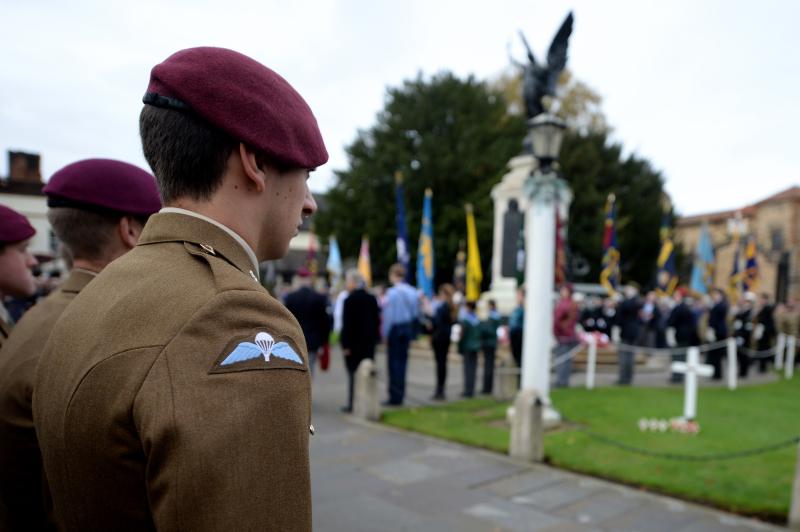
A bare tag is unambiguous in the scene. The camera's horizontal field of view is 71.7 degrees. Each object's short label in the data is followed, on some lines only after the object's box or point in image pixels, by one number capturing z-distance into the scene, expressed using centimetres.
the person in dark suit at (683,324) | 1383
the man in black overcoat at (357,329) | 938
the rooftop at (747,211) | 4418
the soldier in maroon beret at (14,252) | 271
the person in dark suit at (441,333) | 1069
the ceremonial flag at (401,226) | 1840
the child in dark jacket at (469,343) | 1082
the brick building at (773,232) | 4356
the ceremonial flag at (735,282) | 2238
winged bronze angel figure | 796
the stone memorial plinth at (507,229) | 1791
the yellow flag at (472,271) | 1964
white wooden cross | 775
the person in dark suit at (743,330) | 1473
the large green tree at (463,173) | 3088
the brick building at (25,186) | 3394
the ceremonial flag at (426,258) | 1880
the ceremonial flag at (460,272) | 2308
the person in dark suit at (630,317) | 1391
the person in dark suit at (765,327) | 1634
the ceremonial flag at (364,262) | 2293
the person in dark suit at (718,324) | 1389
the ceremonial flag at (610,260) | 2007
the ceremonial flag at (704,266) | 2142
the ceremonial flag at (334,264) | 2478
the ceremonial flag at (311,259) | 2099
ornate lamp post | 759
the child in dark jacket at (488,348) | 1119
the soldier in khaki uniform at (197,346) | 81
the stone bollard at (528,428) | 639
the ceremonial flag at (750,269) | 2077
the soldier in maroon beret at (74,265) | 163
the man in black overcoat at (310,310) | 946
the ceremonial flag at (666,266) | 2095
